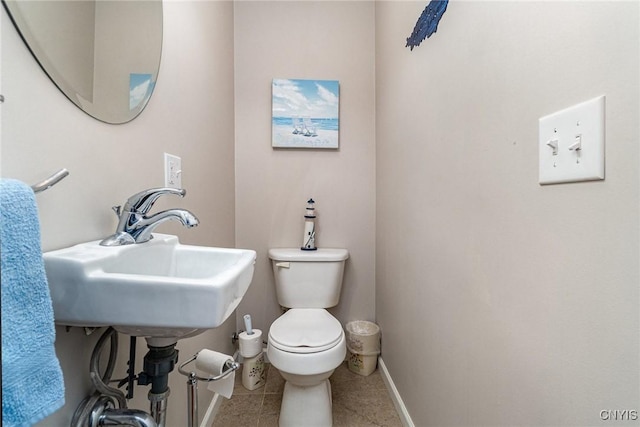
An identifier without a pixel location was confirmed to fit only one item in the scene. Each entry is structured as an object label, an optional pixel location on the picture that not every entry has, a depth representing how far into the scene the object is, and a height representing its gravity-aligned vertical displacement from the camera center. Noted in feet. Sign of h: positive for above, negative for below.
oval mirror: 1.60 +1.18
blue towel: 1.09 -0.46
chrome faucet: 2.04 -0.04
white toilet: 3.51 -1.73
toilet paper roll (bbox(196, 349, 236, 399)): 2.77 -1.60
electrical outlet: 2.93 +0.47
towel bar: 1.40 +0.16
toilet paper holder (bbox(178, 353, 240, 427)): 2.58 -1.78
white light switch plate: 1.39 +0.38
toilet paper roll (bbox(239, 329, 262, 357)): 4.57 -2.25
